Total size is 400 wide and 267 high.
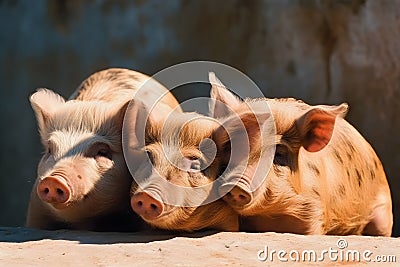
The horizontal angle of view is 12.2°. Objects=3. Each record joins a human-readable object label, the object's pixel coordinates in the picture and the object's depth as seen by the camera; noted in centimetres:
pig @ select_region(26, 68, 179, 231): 752
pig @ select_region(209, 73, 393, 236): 748
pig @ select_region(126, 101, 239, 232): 707
